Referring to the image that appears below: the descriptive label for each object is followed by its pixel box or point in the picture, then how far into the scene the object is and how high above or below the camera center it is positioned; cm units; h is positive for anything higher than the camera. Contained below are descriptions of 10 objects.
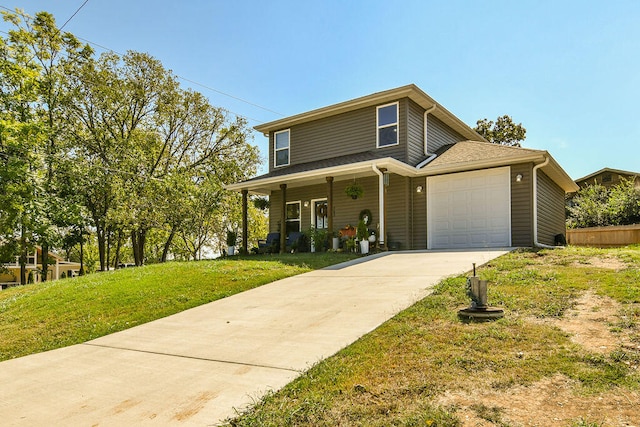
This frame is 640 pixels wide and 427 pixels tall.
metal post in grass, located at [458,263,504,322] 452 -90
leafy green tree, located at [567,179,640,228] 1612 +54
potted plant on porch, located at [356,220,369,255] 1185 -36
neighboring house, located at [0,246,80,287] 2920 -328
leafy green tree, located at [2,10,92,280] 1661 +544
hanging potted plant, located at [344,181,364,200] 1303 +105
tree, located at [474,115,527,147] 2844 +612
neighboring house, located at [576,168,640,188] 2891 +320
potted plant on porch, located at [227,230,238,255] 1539 -57
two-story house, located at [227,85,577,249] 1191 +143
